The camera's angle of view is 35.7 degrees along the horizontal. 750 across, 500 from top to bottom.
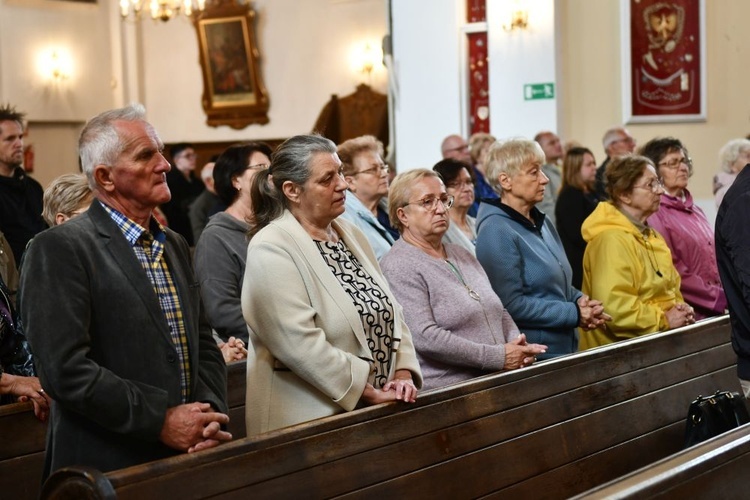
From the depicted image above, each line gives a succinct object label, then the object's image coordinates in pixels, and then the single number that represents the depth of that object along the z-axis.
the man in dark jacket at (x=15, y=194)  4.74
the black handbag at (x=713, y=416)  3.78
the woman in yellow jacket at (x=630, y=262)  4.49
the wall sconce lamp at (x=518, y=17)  9.35
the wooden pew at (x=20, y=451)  3.02
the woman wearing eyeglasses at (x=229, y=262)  4.01
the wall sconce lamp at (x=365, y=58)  14.25
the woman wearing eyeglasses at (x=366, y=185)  4.48
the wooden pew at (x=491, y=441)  2.45
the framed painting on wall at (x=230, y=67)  15.26
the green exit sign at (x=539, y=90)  9.38
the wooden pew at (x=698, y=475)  2.20
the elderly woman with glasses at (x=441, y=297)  3.65
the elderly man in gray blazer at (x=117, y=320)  2.39
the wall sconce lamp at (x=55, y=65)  14.74
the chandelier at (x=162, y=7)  13.61
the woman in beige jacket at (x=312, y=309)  2.99
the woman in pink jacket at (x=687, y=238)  5.05
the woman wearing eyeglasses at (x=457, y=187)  4.80
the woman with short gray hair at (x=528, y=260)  4.17
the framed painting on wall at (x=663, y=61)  9.28
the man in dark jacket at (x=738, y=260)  3.34
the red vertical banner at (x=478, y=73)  9.72
